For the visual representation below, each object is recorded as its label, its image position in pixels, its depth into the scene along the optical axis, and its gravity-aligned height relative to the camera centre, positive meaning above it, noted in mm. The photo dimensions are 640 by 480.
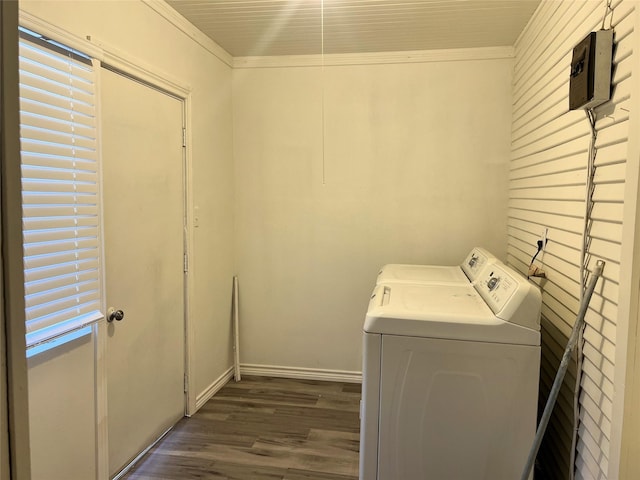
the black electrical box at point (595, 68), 1479 +474
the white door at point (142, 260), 2227 -303
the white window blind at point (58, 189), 1678 +56
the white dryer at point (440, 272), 2494 -394
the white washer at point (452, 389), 1724 -702
